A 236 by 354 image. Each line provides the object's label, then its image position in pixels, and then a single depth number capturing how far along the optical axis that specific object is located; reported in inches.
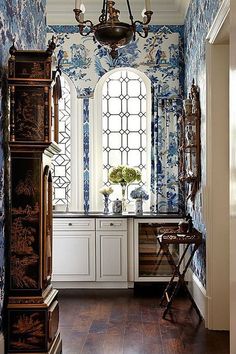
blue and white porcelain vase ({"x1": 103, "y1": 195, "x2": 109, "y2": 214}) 263.4
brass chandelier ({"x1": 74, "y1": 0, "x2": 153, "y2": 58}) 136.2
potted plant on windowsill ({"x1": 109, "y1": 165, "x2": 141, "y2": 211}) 261.6
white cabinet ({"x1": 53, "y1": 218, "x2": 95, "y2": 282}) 249.0
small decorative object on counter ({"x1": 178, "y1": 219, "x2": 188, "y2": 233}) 218.5
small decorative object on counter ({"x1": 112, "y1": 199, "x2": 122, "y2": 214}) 259.1
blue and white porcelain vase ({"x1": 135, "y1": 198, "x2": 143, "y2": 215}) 261.1
